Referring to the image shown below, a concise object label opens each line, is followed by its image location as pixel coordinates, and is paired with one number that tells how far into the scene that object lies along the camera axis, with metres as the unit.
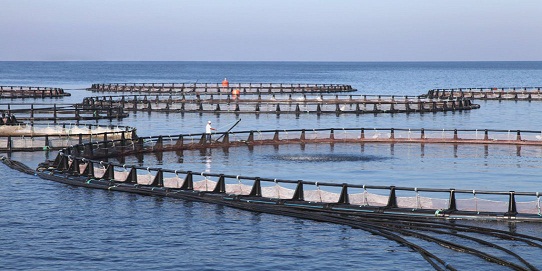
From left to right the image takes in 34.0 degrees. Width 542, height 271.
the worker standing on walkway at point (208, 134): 64.62
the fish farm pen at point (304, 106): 116.06
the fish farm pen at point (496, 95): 147.75
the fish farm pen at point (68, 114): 96.19
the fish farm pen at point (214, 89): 163.62
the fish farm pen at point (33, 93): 154.62
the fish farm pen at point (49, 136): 61.09
